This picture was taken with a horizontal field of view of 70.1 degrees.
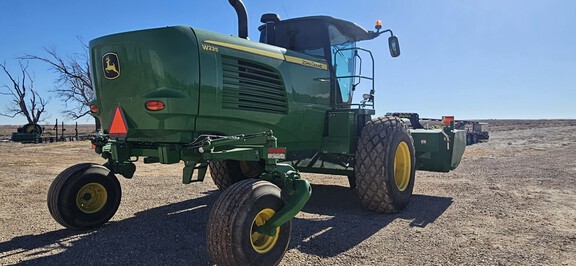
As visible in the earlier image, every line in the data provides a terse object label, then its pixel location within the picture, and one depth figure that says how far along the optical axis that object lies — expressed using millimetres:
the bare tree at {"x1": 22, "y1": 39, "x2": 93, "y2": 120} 31178
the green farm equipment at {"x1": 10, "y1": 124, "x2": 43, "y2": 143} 26375
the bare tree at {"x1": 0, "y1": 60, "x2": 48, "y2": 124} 34000
